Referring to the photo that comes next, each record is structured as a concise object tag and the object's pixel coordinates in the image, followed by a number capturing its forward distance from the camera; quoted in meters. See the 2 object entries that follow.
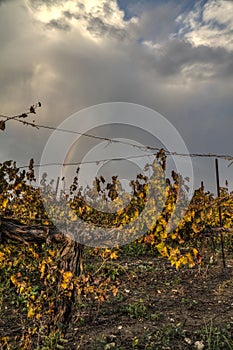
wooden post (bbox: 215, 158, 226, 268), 7.98
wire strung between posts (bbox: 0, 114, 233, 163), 4.17
